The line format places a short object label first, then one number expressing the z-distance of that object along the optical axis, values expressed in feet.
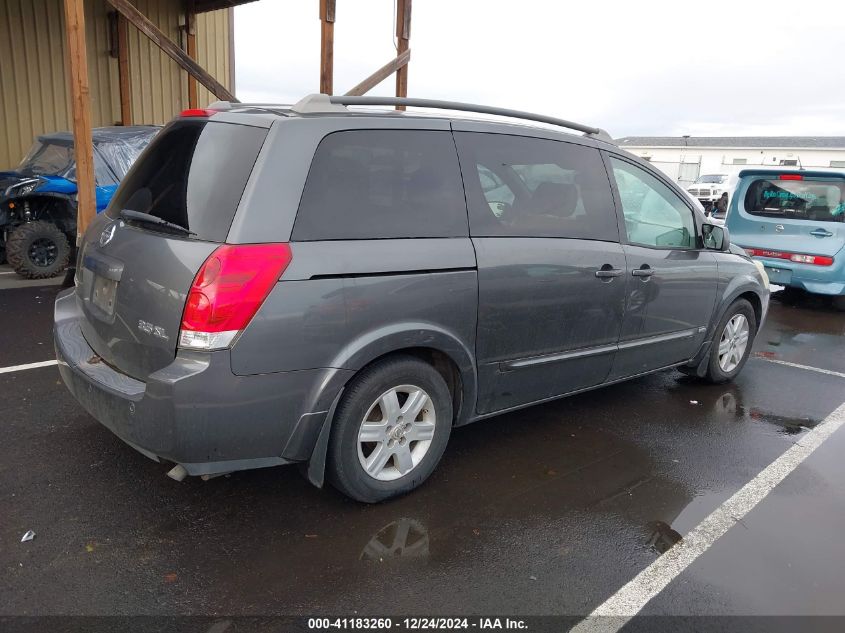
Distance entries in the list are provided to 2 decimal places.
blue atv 27.04
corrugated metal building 39.86
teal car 26.63
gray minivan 8.61
